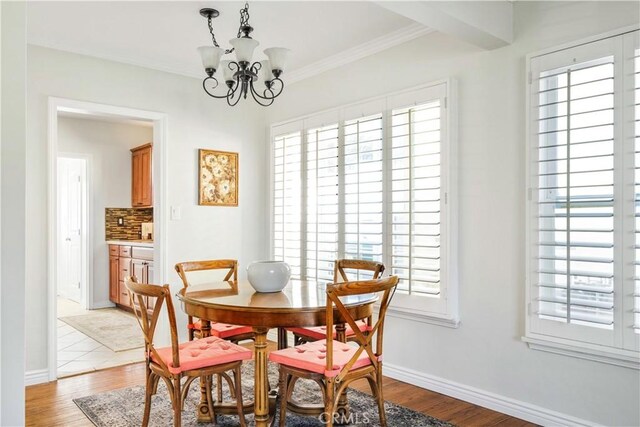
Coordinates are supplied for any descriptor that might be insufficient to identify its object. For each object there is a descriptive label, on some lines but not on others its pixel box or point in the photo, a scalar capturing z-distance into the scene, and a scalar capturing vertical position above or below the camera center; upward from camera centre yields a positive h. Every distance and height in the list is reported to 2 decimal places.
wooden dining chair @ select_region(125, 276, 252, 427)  2.26 -0.76
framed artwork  4.44 +0.29
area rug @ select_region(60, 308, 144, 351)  4.56 -1.32
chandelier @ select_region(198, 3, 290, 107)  2.71 +0.89
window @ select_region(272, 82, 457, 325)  3.19 +0.12
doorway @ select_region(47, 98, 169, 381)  3.64 -0.39
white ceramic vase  2.68 -0.38
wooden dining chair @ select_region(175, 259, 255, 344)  2.99 -0.76
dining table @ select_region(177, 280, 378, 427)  2.28 -0.51
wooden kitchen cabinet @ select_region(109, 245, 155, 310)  5.56 -0.75
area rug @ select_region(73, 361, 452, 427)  2.75 -1.26
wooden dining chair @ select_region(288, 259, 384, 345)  2.97 -0.73
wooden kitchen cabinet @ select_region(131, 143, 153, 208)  6.36 +0.44
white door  6.61 -0.26
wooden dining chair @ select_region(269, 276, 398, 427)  2.22 -0.76
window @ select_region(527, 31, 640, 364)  2.34 +0.07
